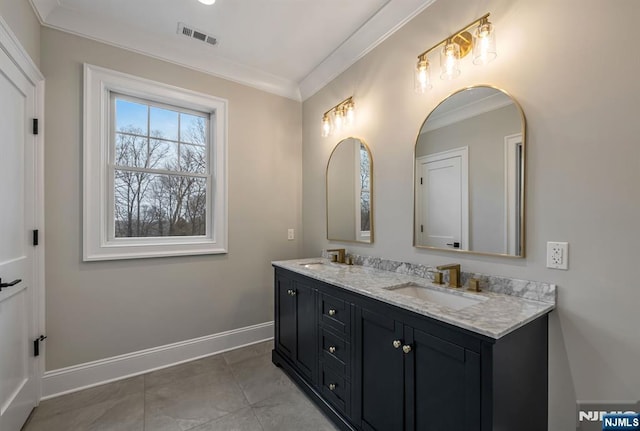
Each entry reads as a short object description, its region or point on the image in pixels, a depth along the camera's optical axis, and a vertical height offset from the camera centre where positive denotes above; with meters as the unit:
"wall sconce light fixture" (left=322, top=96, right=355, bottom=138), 2.49 +0.91
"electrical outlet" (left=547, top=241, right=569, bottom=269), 1.28 -0.19
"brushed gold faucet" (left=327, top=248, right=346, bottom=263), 2.55 -0.37
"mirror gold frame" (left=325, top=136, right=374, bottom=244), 2.30 +0.14
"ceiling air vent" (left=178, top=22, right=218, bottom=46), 2.26 +1.51
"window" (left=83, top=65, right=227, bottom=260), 2.20 +0.41
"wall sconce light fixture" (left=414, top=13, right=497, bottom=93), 1.49 +0.94
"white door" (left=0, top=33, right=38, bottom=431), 1.54 -0.19
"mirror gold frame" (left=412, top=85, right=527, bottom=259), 1.41 +0.11
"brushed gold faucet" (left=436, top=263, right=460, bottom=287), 1.63 -0.34
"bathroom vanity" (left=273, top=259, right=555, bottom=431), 1.07 -0.66
